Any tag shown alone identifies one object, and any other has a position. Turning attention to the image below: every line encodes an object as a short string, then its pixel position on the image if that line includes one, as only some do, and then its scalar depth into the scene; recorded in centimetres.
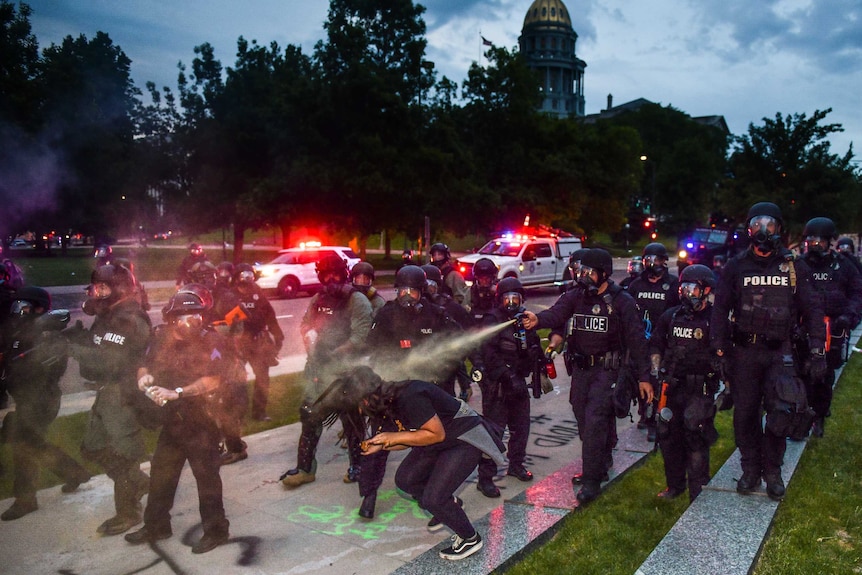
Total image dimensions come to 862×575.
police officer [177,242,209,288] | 1108
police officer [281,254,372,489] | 576
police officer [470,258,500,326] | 659
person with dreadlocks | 397
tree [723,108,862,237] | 2967
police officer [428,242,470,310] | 911
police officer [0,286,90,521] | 512
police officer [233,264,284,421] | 738
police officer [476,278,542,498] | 586
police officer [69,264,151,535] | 486
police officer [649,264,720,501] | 516
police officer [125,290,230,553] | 449
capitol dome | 12275
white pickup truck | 2184
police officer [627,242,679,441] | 748
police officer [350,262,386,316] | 604
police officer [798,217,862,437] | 737
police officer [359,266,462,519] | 544
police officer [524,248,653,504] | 534
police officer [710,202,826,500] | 503
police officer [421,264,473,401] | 612
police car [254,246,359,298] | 2144
